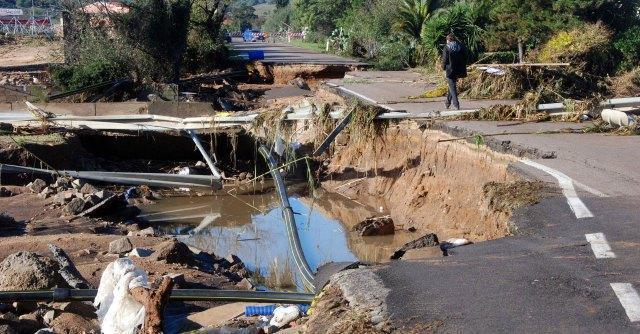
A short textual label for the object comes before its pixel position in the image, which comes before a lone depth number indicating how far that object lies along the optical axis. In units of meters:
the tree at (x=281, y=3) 135.38
